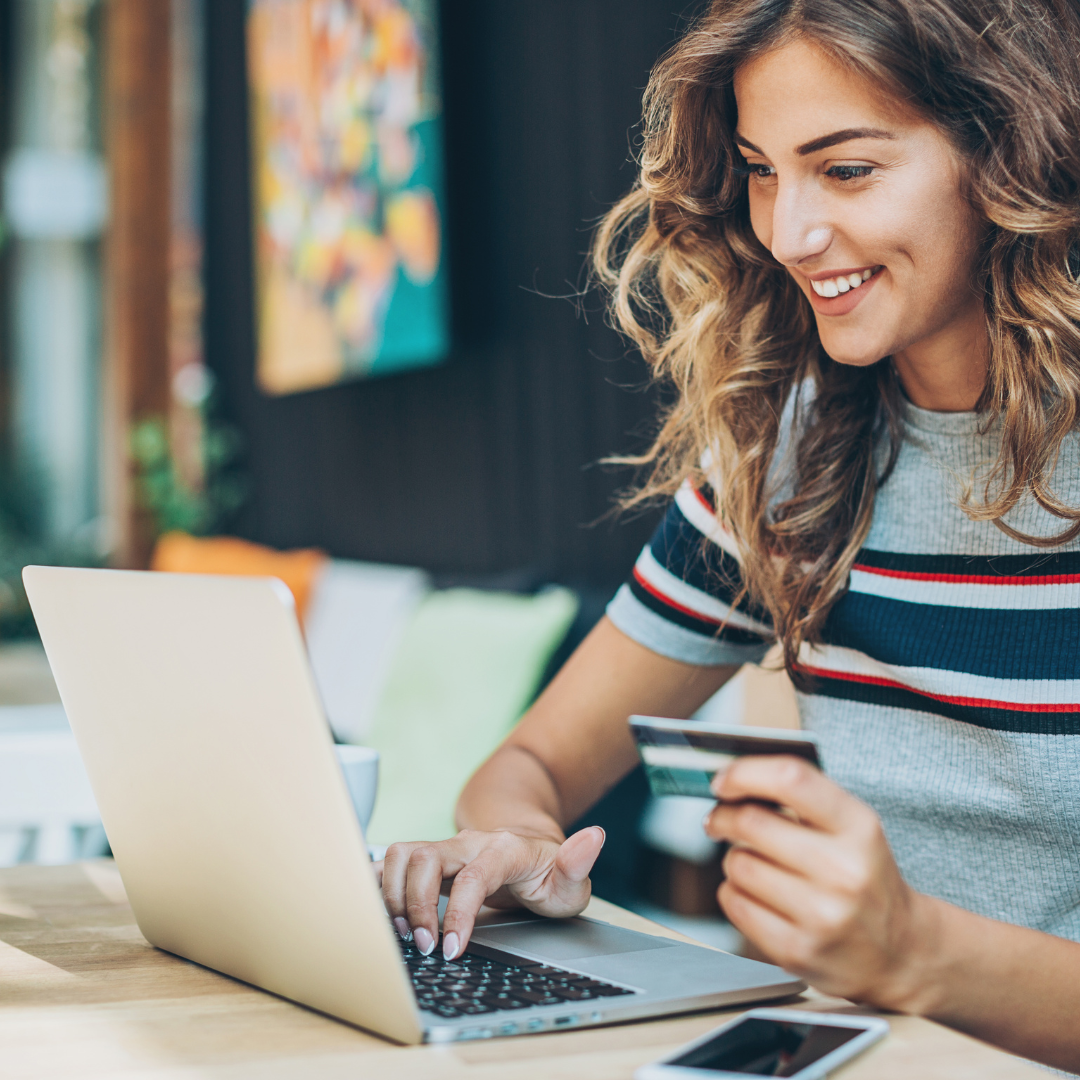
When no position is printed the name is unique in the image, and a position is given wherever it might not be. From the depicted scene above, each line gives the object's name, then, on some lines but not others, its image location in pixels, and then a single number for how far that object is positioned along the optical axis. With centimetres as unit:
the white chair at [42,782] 128
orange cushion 337
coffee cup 88
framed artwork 280
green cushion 206
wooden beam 474
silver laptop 56
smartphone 54
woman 93
